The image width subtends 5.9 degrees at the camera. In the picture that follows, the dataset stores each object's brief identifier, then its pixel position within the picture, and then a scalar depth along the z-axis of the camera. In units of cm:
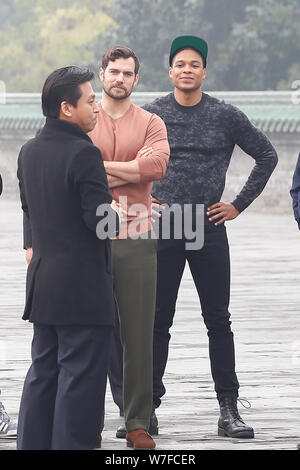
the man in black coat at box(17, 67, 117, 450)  1124
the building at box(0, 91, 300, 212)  5277
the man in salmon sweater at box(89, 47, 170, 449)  1292
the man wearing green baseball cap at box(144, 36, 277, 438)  1388
